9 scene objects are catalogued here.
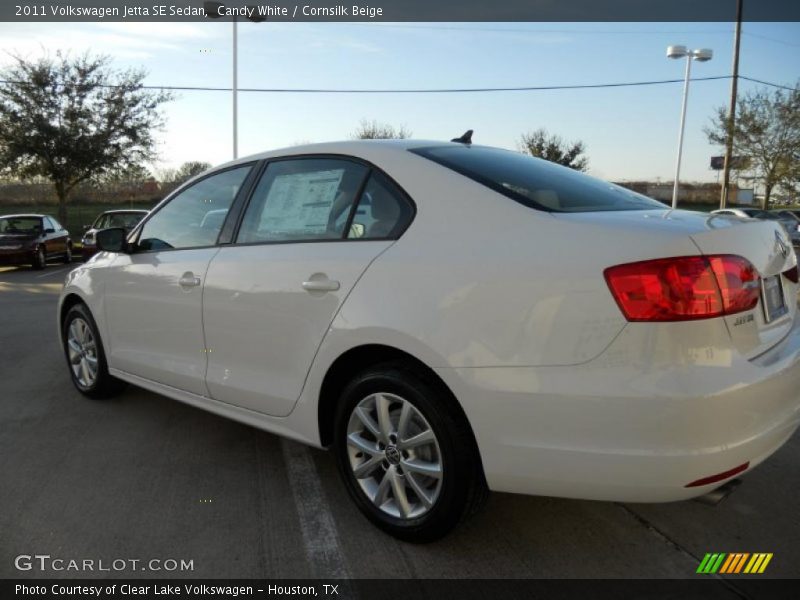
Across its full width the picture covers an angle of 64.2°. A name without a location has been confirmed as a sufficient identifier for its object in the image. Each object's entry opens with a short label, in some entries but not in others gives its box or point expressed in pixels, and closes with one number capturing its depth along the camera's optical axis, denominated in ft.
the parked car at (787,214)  75.19
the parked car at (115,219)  52.99
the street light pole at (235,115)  79.18
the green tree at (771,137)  81.61
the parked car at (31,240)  51.21
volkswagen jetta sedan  6.66
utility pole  77.92
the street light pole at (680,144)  78.32
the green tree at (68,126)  71.77
